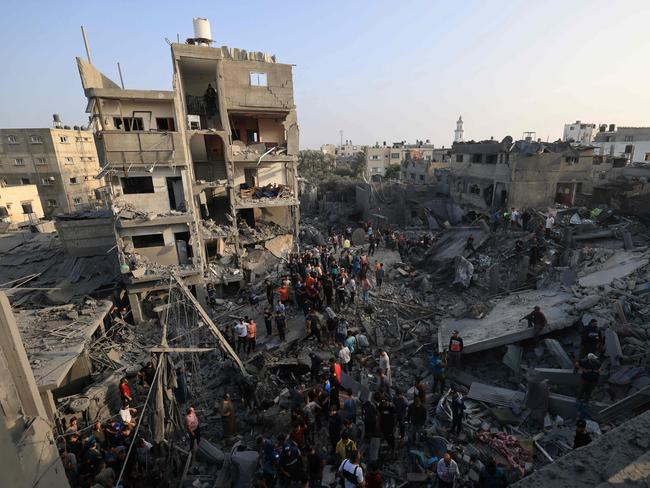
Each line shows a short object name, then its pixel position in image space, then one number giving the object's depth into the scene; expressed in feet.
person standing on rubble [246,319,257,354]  42.29
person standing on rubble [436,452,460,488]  22.08
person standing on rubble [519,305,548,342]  37.70
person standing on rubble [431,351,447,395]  34.14
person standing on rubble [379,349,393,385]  34.14
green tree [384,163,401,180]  206.56
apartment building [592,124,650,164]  145.38
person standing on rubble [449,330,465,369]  37.06
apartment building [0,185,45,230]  105.40
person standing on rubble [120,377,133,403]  35.37
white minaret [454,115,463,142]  278.99
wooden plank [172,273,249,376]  34.81
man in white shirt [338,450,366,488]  20.72
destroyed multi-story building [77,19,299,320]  57.00
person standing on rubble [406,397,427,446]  27.63
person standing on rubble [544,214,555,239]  63.93
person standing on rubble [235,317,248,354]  42.11
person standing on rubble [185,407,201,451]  29.18
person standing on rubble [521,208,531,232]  69.00
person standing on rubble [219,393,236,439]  31.45
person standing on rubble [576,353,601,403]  28.25
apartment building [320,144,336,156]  397.39
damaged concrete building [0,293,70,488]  16.16
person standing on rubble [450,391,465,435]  28.27
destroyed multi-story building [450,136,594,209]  86.17
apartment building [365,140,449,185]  156.87
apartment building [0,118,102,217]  123.03
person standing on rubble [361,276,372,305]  52.74
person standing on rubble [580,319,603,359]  31.89
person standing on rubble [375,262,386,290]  58.23
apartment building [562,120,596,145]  192.44
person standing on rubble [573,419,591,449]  22.84
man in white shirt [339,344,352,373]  35.38
